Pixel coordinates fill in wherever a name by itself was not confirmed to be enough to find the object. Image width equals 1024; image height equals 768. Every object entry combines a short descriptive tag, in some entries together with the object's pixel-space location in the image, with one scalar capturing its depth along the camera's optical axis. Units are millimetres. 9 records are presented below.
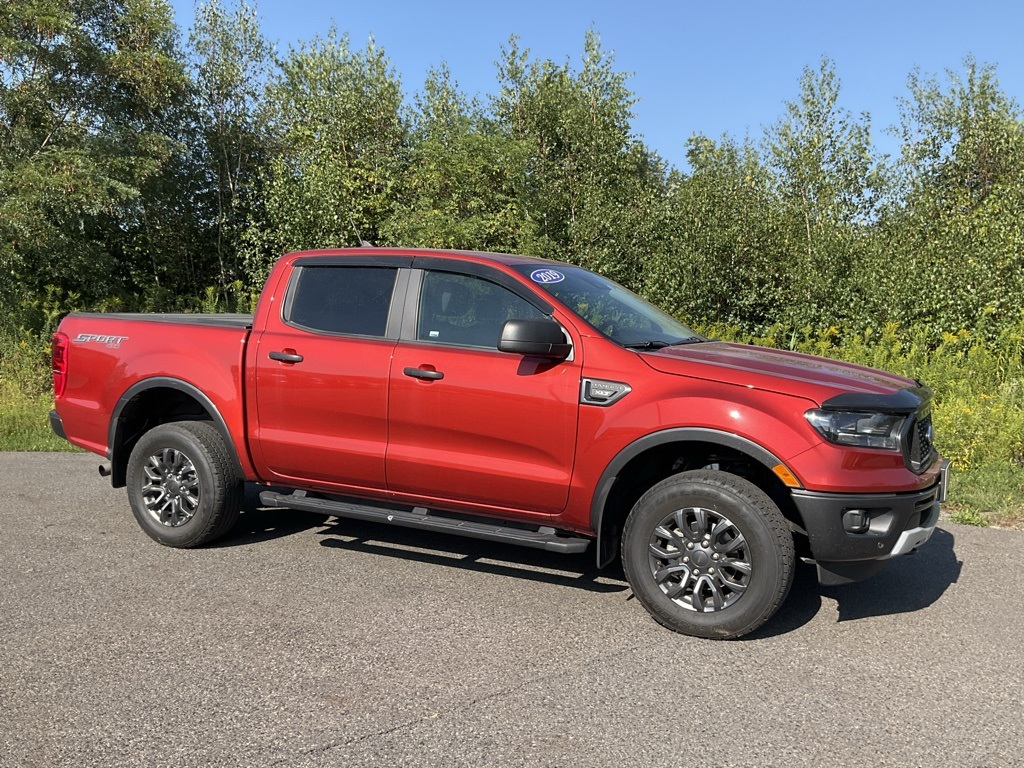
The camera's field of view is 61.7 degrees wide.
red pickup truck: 3994
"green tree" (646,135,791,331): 13617
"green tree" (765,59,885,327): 13133
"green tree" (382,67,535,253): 16062
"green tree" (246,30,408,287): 19984
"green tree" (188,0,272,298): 22781
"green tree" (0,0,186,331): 16156
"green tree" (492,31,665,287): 14609
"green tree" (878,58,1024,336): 11609
